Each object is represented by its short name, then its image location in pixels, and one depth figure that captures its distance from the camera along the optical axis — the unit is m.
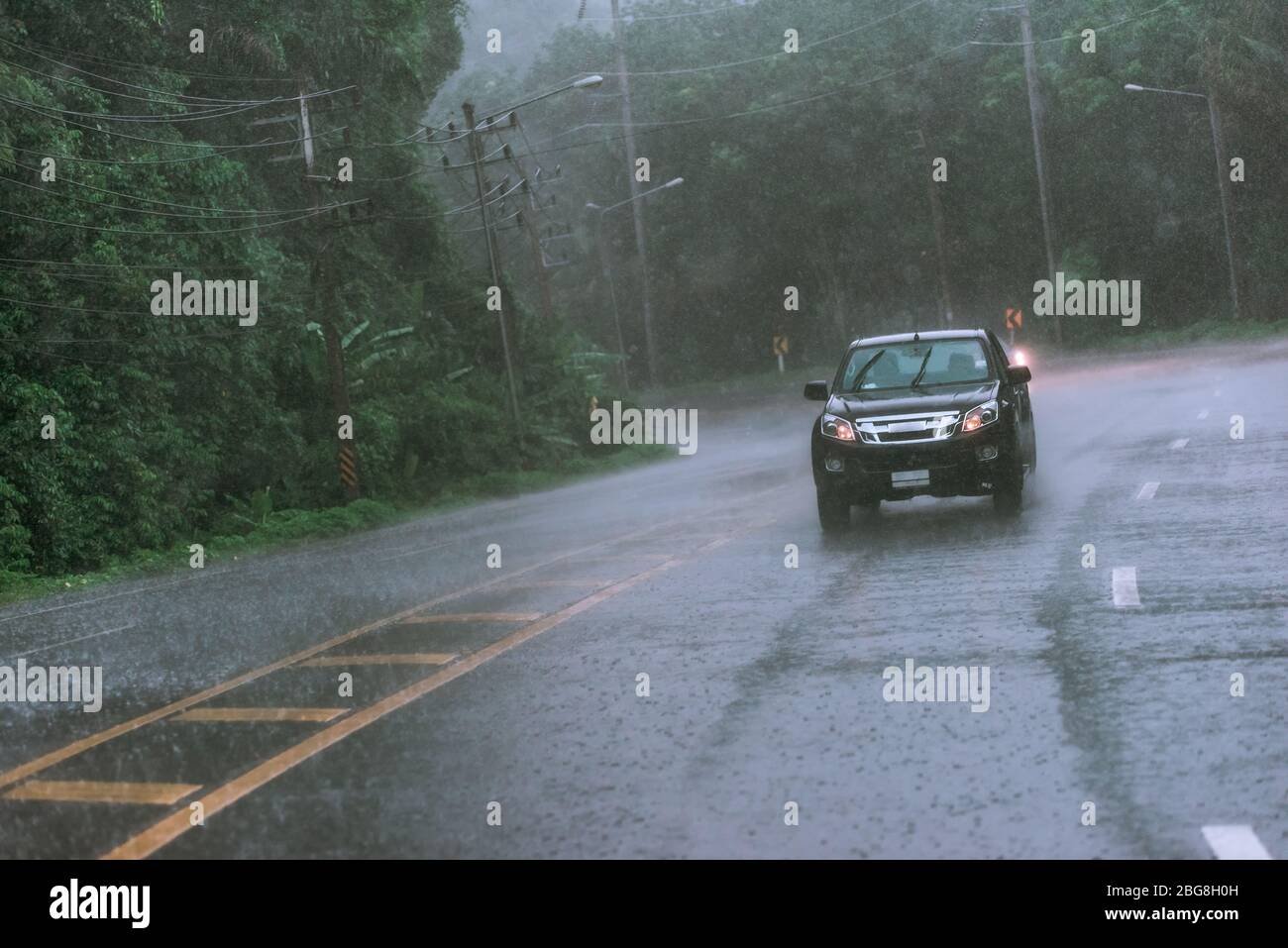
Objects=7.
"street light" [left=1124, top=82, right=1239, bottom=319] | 59.78
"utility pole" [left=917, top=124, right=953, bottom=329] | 65.50
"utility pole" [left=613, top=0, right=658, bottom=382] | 55.38
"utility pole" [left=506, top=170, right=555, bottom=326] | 43.78
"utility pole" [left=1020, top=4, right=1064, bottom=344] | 59.75
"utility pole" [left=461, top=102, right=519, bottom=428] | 35.76
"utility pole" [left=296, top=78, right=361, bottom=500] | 28.86
